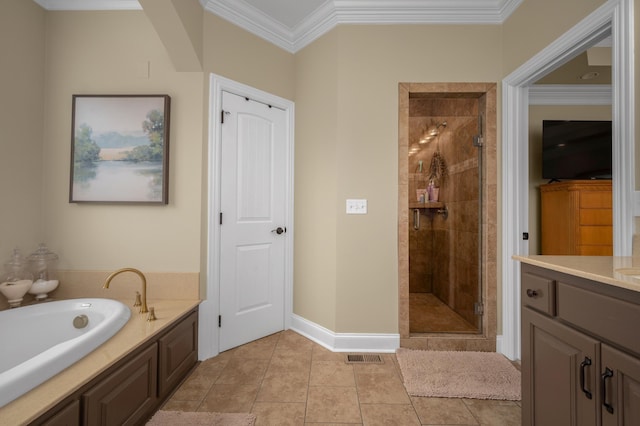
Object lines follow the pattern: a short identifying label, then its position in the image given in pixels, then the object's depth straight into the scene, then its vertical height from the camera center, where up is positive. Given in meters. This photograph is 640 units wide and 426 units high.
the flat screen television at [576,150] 2.90 +0.73
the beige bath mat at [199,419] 1.49 -1.10
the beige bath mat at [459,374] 1.76 -1.08
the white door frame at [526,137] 1.36 +0.51
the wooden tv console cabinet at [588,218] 2.74 +0.01
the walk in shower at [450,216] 2.33 +0.02
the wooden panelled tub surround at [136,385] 1.10 -0.83
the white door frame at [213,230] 2.20 -0.11
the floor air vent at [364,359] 2.16 -1.11
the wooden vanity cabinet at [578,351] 0.81 -0.45
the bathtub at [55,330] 1.17 -0.62
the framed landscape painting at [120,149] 2.15 +0.51
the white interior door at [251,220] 2.35 -0.03
